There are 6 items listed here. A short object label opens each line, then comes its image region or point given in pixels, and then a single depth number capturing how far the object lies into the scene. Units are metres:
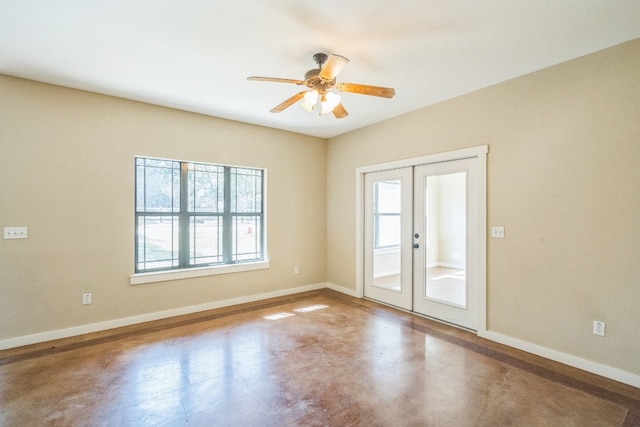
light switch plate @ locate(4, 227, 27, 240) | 3.16
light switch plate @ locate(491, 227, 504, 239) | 3.32
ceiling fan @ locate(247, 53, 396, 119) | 2.49
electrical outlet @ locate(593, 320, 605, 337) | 2.66
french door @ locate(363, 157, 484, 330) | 3.65
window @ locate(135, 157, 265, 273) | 4.05
